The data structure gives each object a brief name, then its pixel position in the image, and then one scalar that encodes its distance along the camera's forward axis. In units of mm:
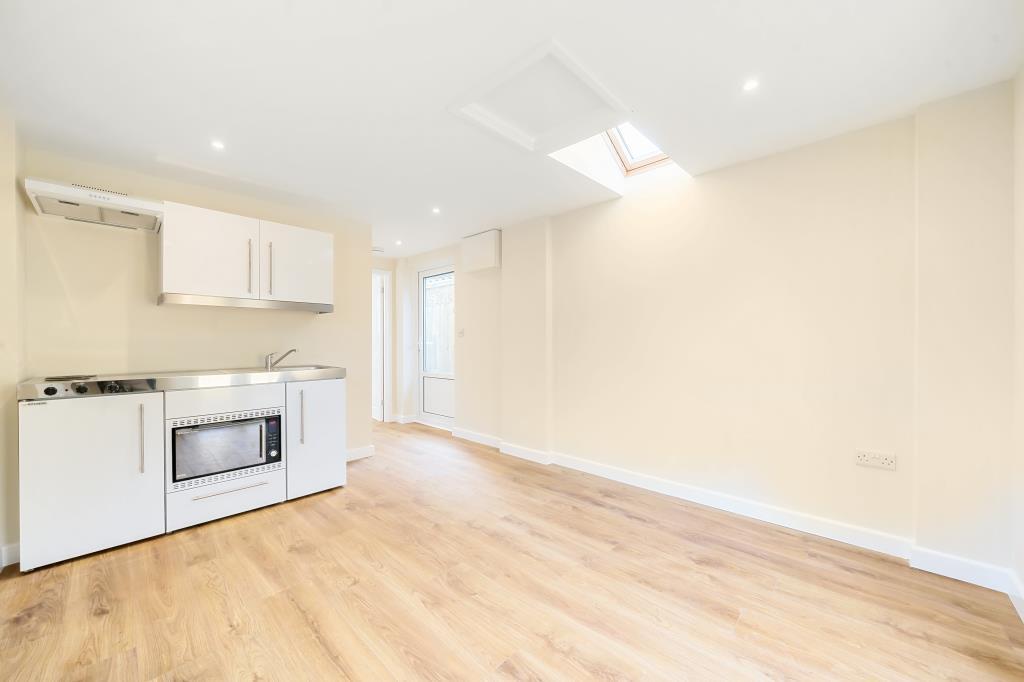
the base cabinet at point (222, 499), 2484
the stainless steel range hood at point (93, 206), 2189
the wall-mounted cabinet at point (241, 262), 2707
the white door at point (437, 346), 5445
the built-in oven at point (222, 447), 2518
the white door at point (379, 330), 5961
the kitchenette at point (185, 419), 2127
